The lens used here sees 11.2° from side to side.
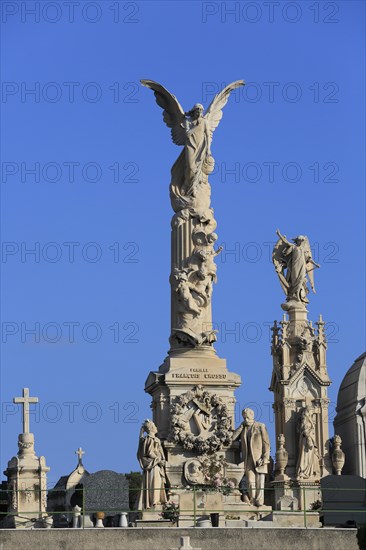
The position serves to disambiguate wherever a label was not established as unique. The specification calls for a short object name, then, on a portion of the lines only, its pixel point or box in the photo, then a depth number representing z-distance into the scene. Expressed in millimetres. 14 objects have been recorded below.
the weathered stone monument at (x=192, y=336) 52406
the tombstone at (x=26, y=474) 54188
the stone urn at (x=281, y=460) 55969
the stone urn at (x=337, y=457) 56219
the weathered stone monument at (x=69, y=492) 54781
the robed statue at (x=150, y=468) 49375
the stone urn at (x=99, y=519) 46750
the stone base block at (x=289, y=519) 47719
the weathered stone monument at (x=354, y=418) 57625
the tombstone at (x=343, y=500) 48625
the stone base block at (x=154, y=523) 47719
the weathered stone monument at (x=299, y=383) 56062
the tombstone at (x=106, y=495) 49188
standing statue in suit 50750
